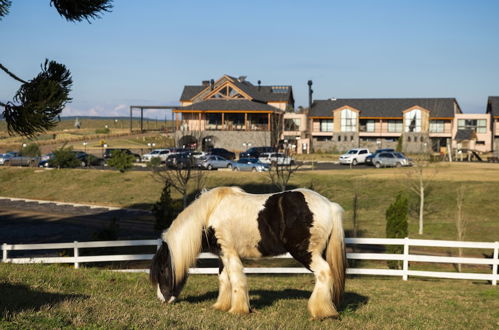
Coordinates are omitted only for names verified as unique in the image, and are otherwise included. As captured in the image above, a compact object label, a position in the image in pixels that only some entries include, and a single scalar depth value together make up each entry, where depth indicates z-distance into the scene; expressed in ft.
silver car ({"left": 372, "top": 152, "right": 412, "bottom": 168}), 178.40
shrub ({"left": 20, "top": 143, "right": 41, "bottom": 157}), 202.62
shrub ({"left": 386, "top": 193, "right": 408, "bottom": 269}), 67.97
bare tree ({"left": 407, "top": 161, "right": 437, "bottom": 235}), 121.90
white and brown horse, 27.96
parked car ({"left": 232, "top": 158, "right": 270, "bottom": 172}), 167.19
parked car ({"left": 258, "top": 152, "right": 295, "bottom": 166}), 179.89
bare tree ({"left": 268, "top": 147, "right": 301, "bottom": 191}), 105.48
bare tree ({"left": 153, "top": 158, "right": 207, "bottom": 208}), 127.13
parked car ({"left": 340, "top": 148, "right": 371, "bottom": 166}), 190.70
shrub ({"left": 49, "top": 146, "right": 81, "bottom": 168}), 174.19
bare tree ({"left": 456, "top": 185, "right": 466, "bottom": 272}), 70.46
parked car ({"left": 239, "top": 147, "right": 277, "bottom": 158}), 201.46
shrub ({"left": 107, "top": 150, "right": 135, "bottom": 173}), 160.45
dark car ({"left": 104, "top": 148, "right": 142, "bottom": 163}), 208.69
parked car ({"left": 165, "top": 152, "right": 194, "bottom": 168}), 104.27
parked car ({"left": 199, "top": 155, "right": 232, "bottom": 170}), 175.32
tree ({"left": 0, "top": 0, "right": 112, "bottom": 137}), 36.88
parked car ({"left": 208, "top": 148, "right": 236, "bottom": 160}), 204.93
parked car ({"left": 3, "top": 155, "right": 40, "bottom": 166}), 200.13
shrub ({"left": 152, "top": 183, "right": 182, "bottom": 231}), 85.97
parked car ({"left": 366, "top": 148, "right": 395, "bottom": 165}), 187.78
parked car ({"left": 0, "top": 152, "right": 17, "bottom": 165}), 206.77
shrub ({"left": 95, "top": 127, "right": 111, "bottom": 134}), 341.51
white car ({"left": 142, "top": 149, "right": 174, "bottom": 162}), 201.18
